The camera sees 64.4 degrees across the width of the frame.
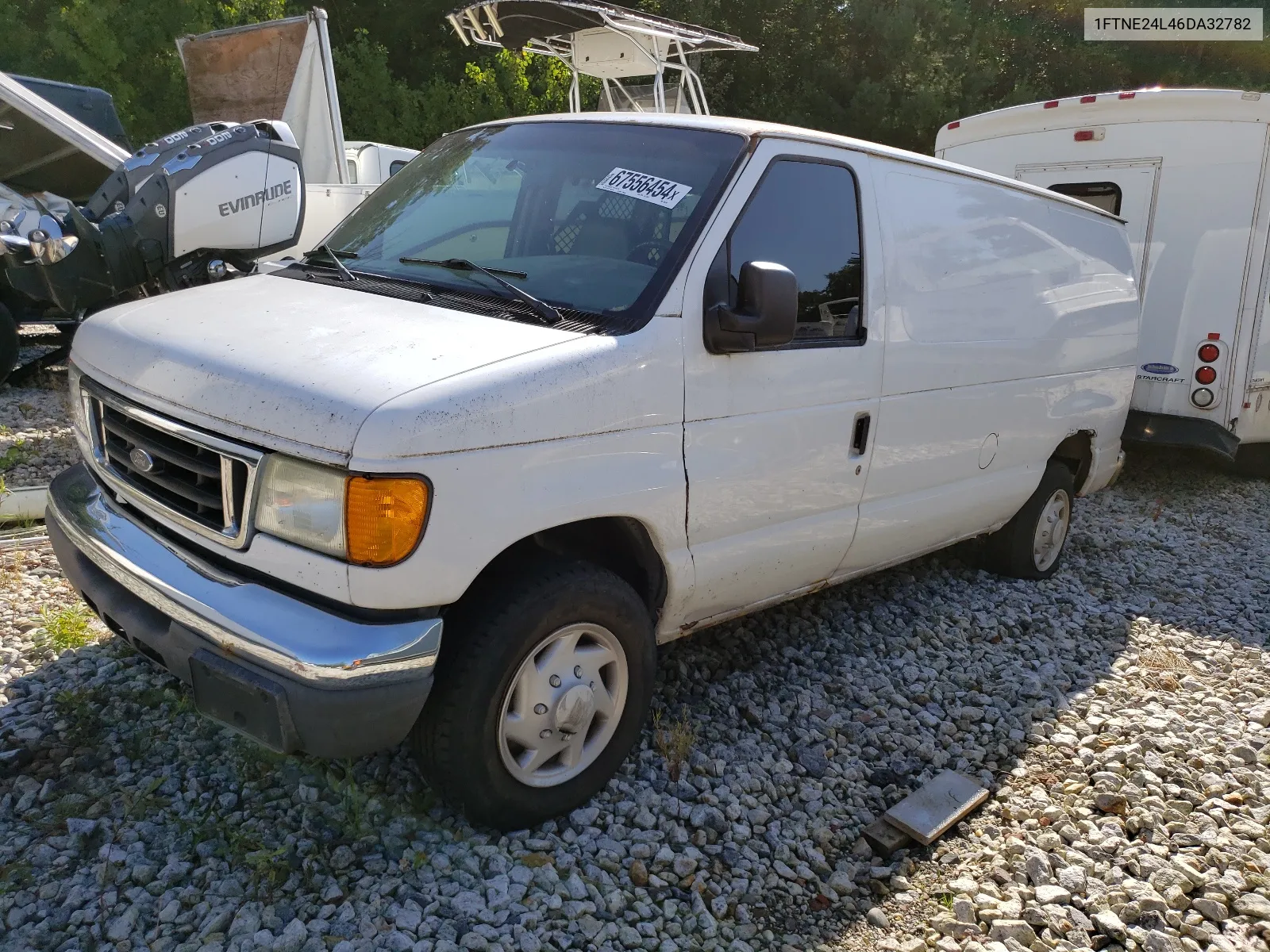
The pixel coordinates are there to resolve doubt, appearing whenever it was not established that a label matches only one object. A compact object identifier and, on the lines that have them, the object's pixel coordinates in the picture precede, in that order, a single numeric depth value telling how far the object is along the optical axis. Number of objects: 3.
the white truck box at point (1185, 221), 7.18
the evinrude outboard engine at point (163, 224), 6.78
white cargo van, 2.55
